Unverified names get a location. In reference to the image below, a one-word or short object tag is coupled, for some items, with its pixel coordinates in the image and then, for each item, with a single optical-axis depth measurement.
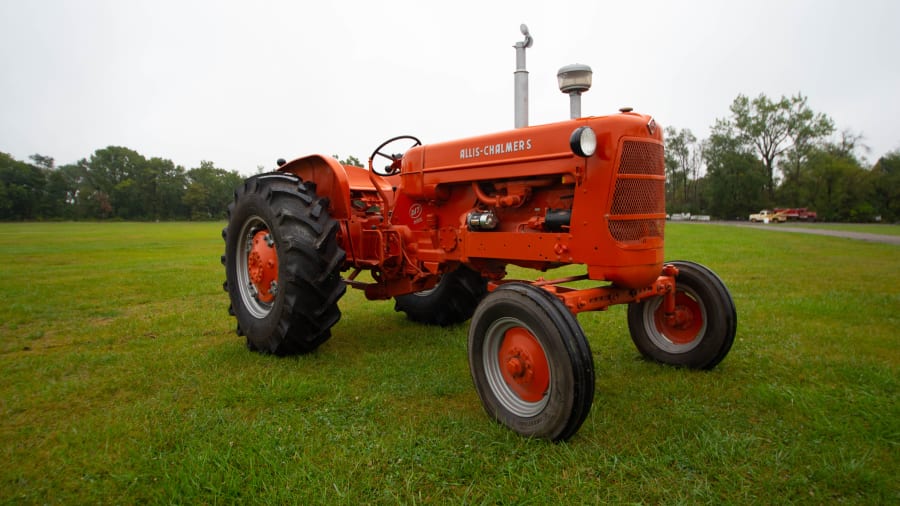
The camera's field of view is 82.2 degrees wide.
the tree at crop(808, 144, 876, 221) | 45.06
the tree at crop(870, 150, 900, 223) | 43.03
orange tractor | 2.96
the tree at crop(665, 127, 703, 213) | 71.88
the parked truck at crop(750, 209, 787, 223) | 46.69
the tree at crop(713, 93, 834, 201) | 55.59
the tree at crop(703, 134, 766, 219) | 55.94
